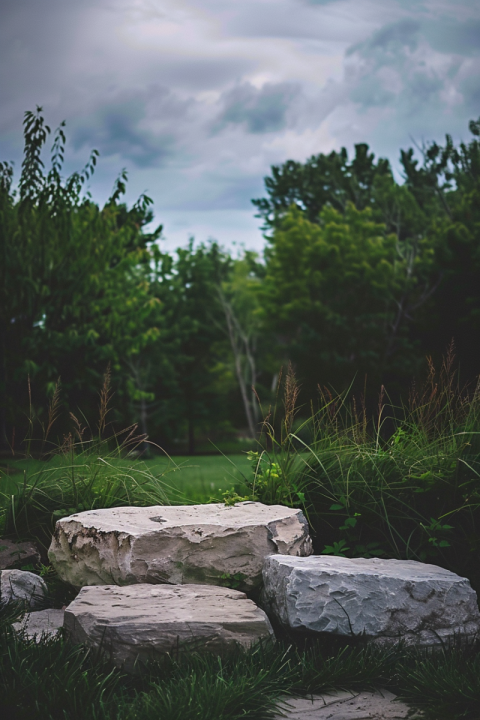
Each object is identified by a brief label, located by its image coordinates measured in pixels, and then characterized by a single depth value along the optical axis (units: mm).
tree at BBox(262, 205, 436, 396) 26734
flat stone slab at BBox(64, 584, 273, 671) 3102
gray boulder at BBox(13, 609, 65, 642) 3445
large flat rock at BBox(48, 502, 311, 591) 4016
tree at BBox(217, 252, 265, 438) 32062
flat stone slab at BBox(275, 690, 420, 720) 2809
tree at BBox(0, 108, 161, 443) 13391
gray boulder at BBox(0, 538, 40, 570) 4707
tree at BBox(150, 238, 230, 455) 29172
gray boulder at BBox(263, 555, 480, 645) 3436
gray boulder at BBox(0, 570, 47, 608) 4151
